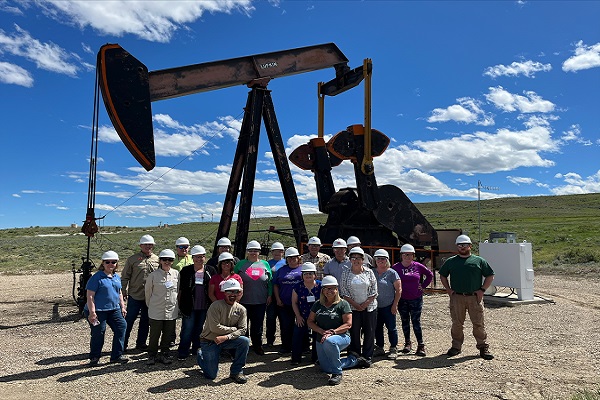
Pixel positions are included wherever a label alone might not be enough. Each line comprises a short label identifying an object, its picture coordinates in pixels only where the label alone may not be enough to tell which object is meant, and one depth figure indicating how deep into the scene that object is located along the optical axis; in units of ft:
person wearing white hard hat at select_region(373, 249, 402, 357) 19.98
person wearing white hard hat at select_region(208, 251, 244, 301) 18.49
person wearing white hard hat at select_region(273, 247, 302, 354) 19.89
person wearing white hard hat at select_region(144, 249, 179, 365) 18.94
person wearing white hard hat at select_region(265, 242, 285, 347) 21.61
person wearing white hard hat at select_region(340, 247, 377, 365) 18.69
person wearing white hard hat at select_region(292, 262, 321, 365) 18.67
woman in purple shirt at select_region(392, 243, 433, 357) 20.44
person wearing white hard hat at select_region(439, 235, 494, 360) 20.51
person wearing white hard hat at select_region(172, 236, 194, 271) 20.93
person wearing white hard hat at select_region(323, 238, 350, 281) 19.98
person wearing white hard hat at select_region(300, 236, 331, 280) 21.06
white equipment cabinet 34.78
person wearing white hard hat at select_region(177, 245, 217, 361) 19.25
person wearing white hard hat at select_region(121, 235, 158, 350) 20.77
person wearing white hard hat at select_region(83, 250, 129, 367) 18.95
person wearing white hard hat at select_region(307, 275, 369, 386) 17.12
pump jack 24.22
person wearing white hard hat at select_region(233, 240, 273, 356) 20.22
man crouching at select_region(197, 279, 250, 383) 17.03
